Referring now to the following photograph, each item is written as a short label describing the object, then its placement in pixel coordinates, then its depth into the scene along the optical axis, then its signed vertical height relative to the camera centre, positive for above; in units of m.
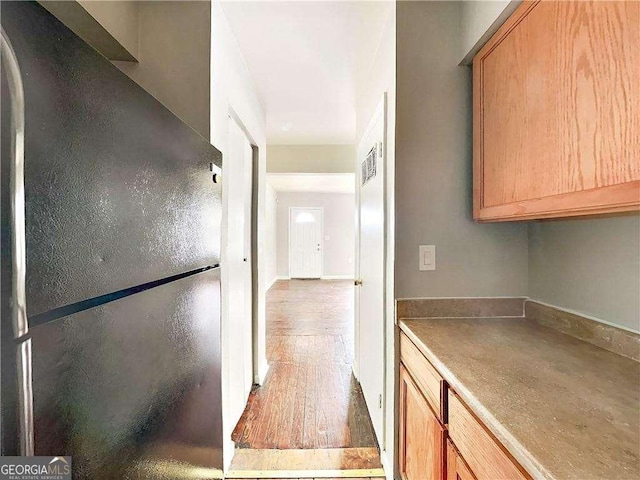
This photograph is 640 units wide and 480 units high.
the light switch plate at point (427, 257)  1.53 -0.08
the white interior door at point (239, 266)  1.91 -0.18
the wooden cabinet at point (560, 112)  0.78 +0.39
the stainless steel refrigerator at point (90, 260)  0.32 -0.03
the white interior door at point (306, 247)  9.52 -0.21
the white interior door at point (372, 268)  1.79 -0.19
